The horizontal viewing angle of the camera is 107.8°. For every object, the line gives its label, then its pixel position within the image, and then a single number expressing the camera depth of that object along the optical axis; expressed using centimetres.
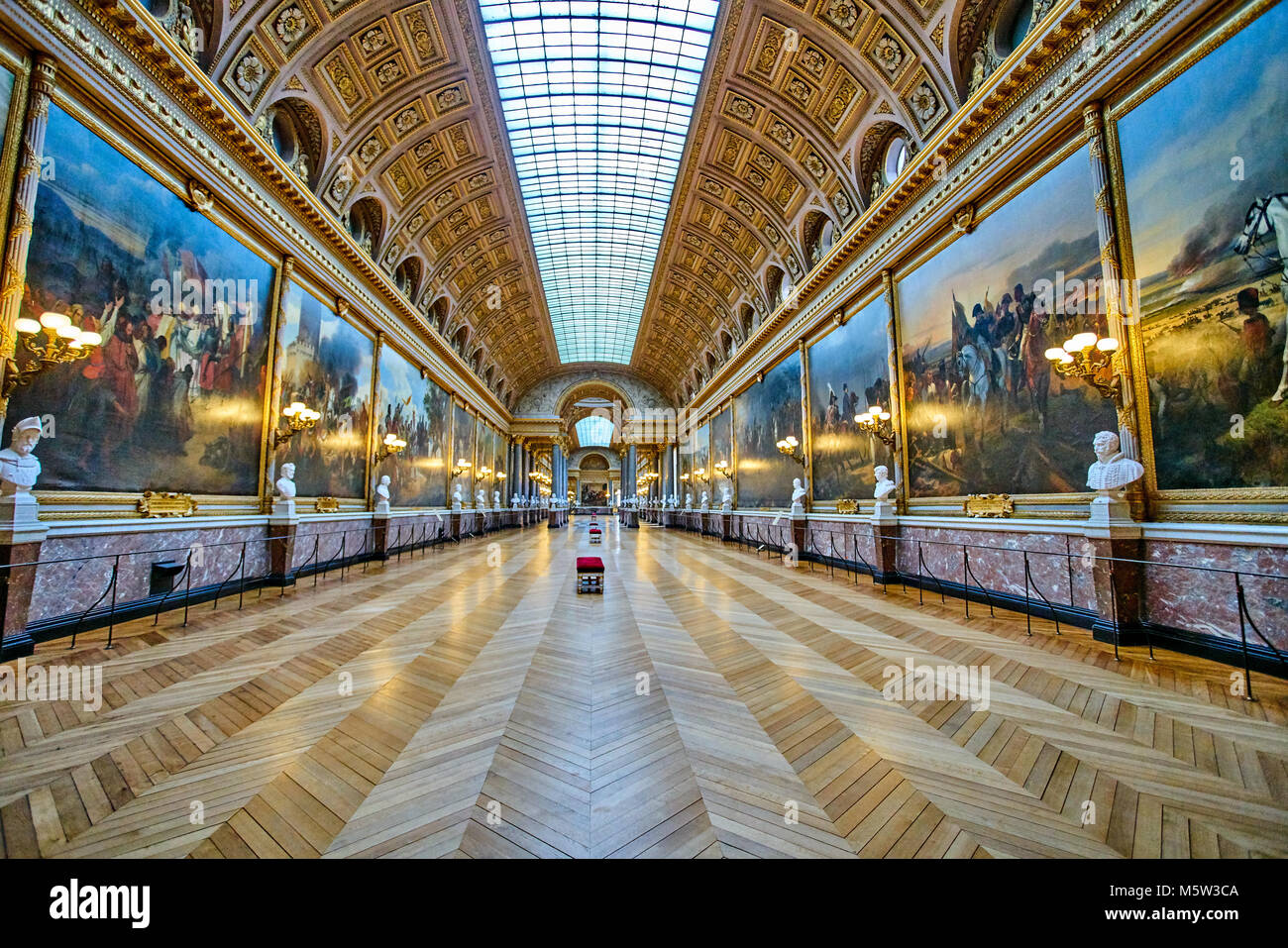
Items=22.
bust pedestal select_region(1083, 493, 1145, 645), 565
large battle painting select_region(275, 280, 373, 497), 1099
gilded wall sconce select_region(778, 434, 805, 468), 1533
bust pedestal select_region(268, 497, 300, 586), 957
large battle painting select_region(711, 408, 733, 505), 2412
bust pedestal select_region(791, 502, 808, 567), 1482
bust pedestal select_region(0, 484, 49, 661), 506
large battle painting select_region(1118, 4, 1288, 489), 482
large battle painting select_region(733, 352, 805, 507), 1688
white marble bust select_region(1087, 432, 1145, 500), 578
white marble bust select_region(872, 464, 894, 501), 1034
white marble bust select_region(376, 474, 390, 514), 1471
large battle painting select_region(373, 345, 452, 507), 1630
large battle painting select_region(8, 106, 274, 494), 606
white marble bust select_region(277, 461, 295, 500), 991
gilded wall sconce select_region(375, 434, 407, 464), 1515
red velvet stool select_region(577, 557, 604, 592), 839
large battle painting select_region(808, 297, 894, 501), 1164
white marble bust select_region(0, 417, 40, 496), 519
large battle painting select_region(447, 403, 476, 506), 2377
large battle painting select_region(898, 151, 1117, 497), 677
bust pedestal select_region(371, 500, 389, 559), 1459
